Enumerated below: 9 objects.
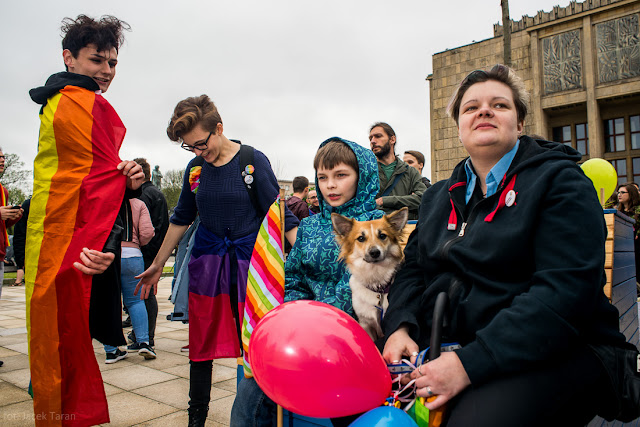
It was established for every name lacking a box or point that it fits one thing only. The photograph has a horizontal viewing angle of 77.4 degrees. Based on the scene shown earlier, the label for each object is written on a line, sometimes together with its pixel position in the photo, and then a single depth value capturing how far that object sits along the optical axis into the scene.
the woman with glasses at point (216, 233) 2.77
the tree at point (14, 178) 34.53
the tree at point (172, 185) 44.00
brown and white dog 2.13
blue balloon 1.29
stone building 19.95
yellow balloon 5.04
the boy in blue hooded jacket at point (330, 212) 2.36
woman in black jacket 1.33
